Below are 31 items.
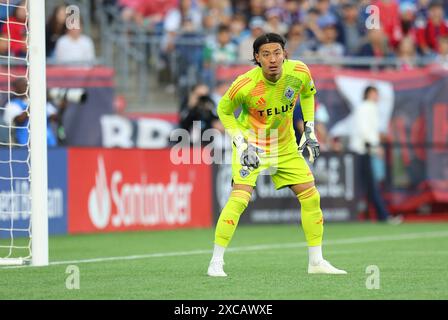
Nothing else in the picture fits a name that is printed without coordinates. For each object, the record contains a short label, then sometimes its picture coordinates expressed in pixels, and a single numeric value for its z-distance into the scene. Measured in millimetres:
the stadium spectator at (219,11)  22195
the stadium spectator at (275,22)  21609
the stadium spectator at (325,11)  22984
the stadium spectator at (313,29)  22484
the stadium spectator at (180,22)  20797
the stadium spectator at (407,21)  23125
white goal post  11219
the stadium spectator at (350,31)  22672
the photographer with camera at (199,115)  18812
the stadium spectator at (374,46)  22141
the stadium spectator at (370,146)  20516
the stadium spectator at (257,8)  22906
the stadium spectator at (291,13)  23125
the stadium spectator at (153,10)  21886
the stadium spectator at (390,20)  22688
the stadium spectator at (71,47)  19250
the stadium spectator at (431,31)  23000
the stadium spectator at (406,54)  21938
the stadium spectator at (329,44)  22188
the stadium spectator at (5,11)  14662
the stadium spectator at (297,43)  21469
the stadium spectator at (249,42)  20766
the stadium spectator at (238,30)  21422
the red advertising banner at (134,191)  17234
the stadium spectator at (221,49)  20734
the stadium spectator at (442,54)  21953
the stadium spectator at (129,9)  21594
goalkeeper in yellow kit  10195
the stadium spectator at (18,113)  15500
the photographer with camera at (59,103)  17922
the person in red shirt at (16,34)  15518
